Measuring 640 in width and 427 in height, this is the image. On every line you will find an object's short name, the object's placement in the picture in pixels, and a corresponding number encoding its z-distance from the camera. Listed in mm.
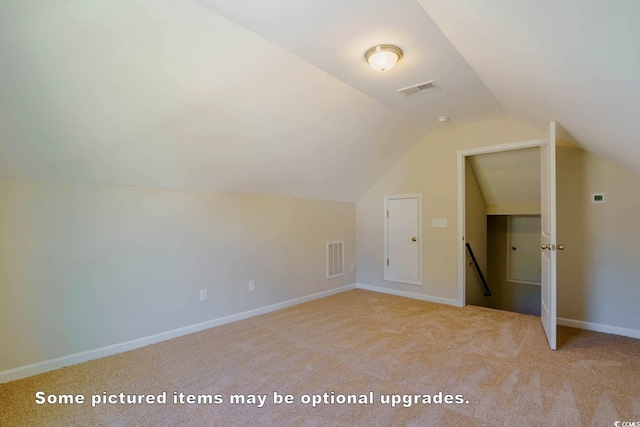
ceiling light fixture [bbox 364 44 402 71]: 2213
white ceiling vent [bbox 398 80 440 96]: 2813
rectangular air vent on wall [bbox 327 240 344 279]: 4723
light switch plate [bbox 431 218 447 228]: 4242
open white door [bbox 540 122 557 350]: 2666
